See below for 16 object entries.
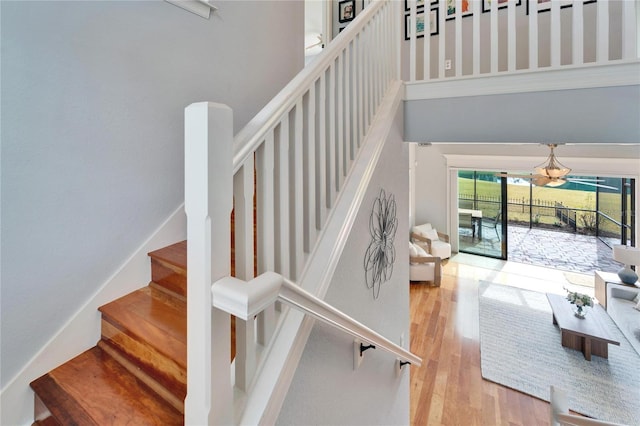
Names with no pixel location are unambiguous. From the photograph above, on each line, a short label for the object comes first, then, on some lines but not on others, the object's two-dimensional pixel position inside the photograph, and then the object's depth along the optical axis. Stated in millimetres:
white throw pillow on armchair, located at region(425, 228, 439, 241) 7233
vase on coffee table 4277
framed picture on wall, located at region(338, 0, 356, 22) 3326
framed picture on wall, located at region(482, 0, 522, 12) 2727
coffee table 3885
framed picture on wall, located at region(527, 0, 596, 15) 2453
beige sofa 4156
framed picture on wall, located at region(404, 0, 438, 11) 2990
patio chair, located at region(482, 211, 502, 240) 7500
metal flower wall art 1672
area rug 3354
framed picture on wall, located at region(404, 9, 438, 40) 3069
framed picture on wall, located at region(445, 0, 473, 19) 2834
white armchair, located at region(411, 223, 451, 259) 7016
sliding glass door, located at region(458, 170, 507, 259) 7387
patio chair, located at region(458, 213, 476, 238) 7737
